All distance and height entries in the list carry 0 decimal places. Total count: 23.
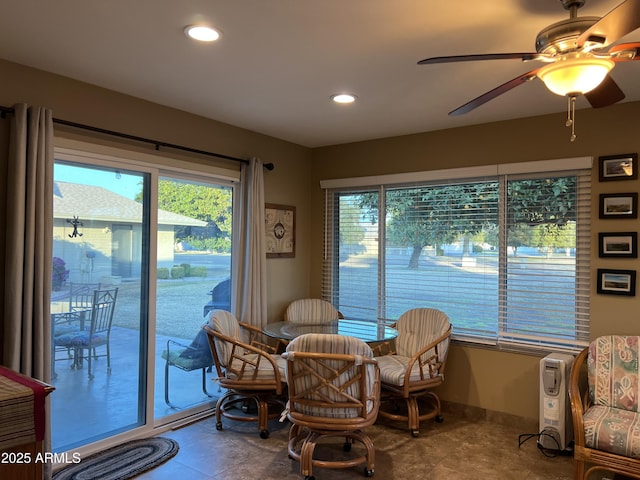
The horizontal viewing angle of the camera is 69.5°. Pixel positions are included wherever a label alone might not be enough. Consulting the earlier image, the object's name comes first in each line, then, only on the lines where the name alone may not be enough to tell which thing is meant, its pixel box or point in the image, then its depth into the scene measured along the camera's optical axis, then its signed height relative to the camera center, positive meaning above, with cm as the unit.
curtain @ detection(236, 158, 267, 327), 409 -3
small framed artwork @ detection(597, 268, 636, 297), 325 -21
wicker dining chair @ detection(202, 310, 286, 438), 346 -92
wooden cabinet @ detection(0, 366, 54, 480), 134 -55
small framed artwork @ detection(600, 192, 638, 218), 325 +34
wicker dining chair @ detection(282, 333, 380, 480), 267 -81
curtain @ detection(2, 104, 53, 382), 261 +2
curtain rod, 287 +80
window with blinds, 355 -2
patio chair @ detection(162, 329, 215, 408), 378 -91
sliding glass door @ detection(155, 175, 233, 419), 370 -27
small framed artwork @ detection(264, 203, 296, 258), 450 +20
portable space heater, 322 -107
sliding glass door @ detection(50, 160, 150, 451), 304 -37
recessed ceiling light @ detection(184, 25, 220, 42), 225 +108
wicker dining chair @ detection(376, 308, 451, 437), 353 -93
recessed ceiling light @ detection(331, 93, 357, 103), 323 +109
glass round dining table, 357 -66
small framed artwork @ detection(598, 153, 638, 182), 326 +61
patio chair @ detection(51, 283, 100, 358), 303 -43
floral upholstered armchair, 254 -97
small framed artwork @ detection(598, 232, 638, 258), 325 +5
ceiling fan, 170 +75
